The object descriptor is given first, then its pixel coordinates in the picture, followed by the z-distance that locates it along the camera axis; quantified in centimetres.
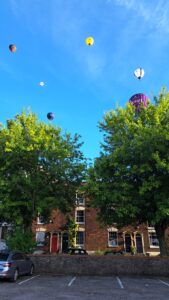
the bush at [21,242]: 2078
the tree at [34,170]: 2186
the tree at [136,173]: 1920
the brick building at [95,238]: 3559
